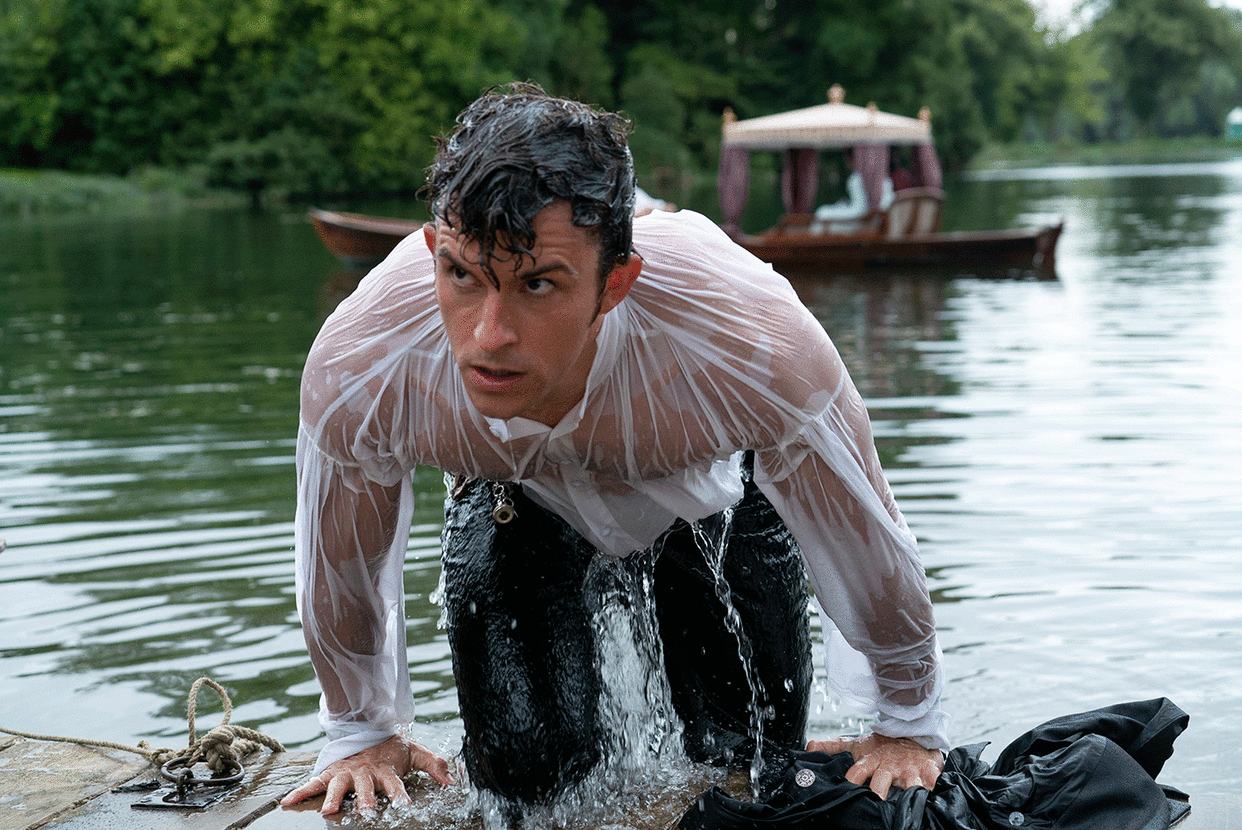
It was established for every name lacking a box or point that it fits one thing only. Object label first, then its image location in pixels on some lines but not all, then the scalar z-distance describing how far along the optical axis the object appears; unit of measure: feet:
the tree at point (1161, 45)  226.58
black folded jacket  9.25
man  7.73
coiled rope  11.06
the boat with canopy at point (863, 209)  59.67
